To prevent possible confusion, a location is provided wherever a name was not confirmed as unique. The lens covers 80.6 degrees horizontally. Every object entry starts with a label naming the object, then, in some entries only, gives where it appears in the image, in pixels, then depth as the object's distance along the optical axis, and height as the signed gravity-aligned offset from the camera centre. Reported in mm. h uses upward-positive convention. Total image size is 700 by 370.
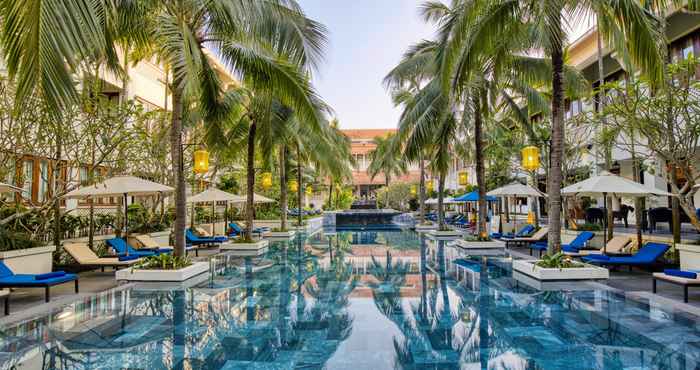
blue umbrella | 18102 +280
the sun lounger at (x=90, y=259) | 9094 -1102
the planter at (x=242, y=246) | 13445 -1254
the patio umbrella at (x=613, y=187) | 9312 +338
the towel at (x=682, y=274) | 6572 -1197
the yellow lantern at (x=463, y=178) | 18422 +1171
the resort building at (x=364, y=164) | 54719 +5913
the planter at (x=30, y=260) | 7764 -956
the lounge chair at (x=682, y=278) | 6368 -1243
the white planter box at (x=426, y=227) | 21509 -1179
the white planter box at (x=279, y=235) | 18141 -1219
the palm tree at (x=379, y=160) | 25450 +3012
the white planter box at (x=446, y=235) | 17688 -1327
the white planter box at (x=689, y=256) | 7865 -1080
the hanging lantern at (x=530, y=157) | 10094 +1116
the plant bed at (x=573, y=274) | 8219 -1423
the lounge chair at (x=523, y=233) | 14652 -1100
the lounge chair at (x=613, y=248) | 9969 -1150
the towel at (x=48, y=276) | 6759 -1081
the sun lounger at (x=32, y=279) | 6449 -1101
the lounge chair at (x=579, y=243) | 11031 -1114
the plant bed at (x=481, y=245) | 13367 -1333
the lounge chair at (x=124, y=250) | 10451 -1037
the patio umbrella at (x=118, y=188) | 9477 +513
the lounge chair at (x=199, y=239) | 14250 -1080
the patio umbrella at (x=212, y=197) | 14492 +418
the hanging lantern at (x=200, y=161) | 10656 +1232
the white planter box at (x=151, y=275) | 8367 -1332
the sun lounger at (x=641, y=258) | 8758 -1241
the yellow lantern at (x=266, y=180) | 18062 +1205
